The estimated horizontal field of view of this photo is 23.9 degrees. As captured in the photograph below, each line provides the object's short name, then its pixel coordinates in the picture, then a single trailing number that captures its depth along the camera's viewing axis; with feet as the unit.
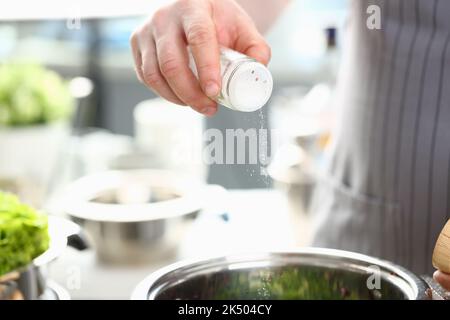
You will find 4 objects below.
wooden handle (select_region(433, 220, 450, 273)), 3.06
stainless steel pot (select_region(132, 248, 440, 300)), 3.24
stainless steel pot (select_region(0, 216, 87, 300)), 3.14
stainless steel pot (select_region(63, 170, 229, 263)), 4.99
